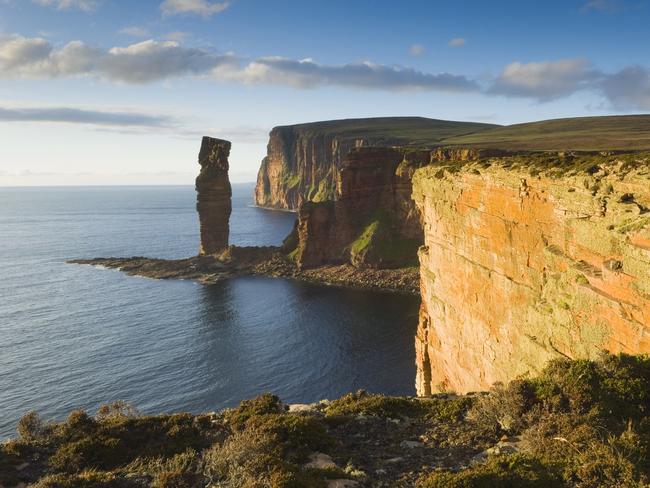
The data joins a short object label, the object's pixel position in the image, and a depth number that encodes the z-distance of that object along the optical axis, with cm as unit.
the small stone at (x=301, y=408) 1742
